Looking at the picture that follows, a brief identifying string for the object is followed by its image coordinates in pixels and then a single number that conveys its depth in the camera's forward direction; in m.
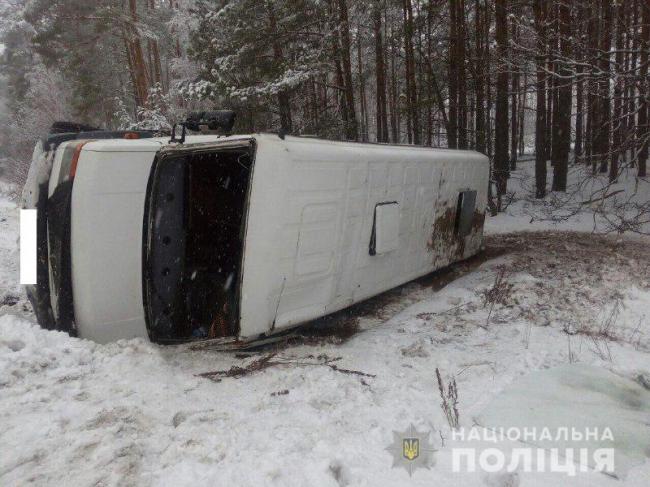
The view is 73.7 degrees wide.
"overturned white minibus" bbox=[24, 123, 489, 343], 3.52
